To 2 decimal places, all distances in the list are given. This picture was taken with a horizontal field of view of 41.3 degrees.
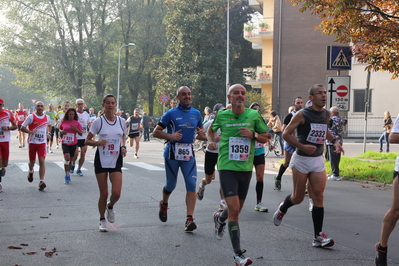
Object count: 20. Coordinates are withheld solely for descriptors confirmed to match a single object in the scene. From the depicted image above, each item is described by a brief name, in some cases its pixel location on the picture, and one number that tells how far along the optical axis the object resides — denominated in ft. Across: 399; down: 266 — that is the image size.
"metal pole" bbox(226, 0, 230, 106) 123.31
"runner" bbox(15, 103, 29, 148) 87.32
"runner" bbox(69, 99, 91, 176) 46.62
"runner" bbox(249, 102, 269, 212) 29.91
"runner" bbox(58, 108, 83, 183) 41.98
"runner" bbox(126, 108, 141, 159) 71.12
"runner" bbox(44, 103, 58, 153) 73.86
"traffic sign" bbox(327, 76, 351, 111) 48.75
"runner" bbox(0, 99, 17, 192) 37.68
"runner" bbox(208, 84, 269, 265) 19.47
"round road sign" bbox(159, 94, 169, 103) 120.67
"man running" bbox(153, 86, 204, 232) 24.38
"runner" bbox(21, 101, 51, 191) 38.60
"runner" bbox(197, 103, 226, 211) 30.83
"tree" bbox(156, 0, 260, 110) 130.31
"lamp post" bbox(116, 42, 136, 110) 172.91
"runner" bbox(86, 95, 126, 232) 24.81
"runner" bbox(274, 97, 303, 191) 33.26
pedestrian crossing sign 47.32
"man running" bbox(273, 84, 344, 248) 21.71
